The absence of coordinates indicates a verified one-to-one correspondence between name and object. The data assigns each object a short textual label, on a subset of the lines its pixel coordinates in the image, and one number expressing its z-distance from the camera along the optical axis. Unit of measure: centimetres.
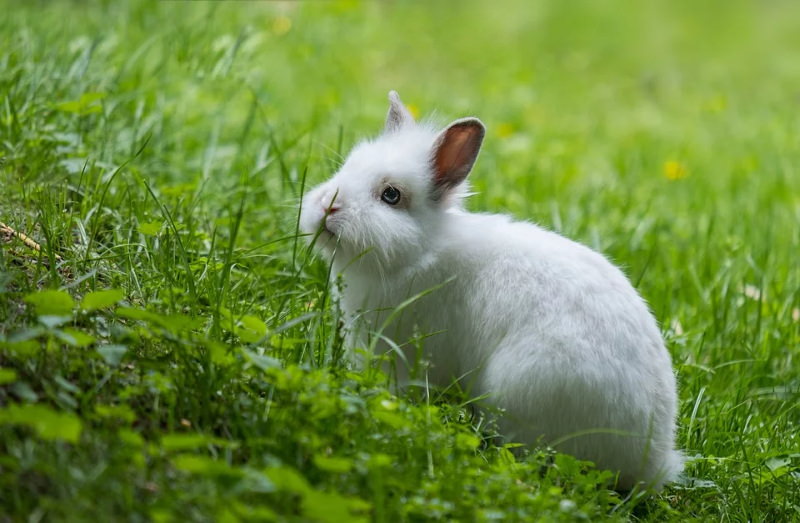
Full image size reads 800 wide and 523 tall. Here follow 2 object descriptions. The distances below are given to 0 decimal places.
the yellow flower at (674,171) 1242
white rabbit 582
